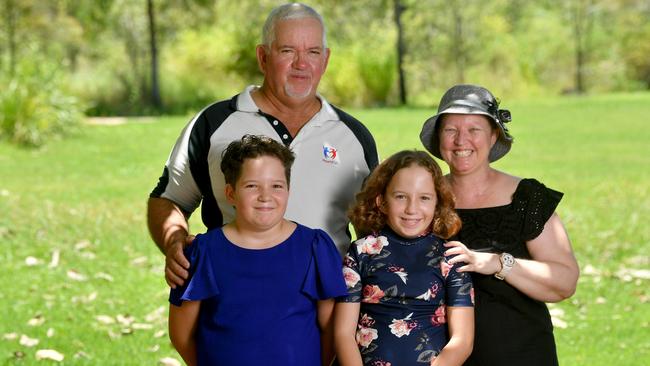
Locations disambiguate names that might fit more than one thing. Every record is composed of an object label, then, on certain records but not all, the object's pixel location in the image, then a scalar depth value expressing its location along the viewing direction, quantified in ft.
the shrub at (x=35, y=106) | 54.39
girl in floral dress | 11.34
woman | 12.05
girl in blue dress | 11.16
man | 13.05
